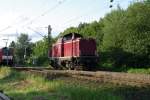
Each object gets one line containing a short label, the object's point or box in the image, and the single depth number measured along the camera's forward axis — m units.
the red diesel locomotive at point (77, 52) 20.86
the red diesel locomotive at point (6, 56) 31.46
